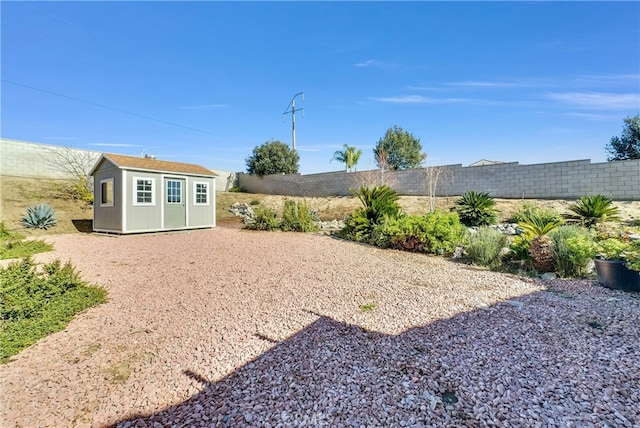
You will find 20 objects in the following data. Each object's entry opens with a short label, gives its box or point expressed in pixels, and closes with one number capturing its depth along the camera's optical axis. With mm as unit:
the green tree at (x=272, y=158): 21922
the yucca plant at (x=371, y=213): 8039
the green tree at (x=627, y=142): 14367
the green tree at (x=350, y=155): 22359
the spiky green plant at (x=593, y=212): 7699
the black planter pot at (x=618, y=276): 3684
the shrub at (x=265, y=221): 10289
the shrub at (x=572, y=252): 4332
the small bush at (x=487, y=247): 5438
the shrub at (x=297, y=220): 10055
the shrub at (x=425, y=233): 6438
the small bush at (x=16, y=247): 5792
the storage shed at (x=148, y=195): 9125
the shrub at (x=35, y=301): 2527
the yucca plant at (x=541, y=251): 4805
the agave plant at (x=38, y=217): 9758
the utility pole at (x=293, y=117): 21859
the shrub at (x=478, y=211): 8844
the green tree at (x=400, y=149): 22641
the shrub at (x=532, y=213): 7809
